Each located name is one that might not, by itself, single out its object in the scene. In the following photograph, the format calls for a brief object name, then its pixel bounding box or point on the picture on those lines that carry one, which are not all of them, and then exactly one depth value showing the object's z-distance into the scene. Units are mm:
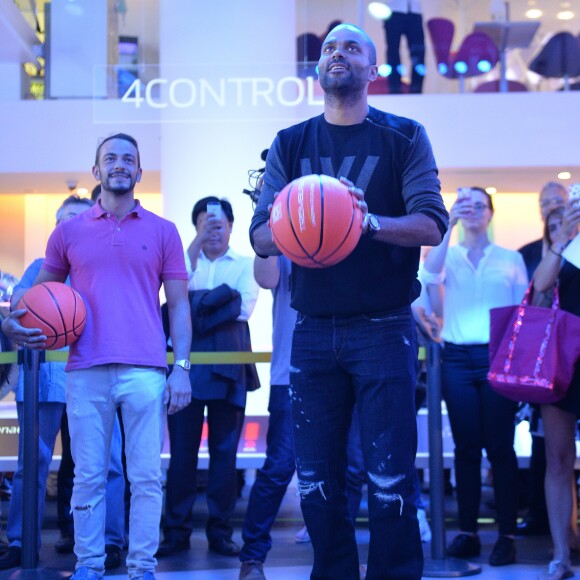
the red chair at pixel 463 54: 9102
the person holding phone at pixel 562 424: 3986
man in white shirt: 4477
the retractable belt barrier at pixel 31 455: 3861
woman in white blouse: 4355
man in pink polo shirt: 3393
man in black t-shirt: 2535
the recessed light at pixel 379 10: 8609
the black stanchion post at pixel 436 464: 4148
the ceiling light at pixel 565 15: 9125
